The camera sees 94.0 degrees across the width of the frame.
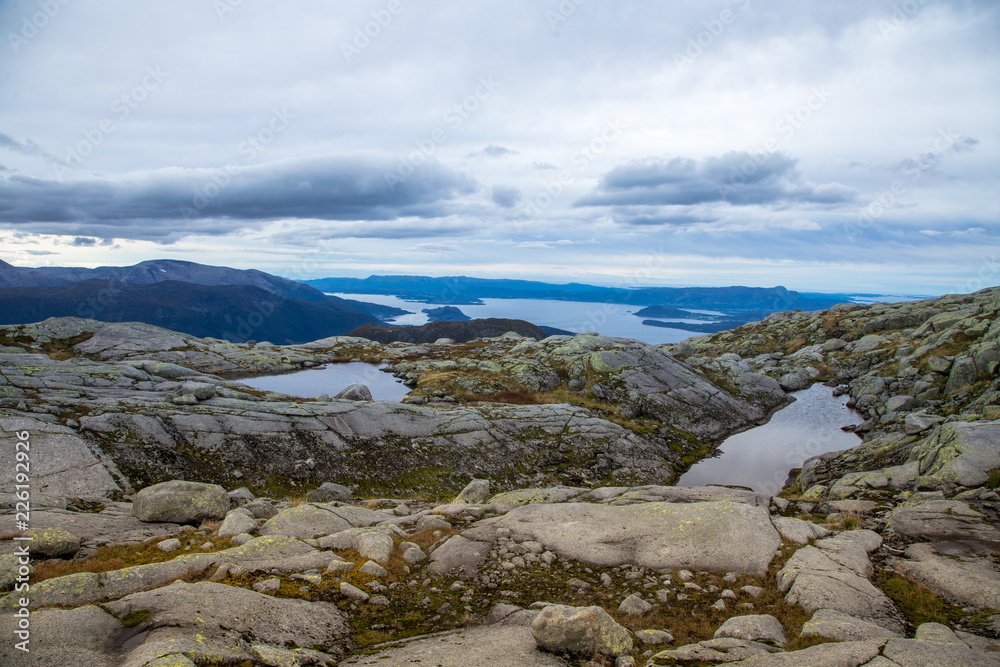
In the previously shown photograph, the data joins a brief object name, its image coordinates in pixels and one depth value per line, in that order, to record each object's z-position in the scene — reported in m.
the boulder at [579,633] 11.91
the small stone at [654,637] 13.14
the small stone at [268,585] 14.57
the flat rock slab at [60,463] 26.86
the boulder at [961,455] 26.00
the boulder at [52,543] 15.82
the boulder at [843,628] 12.58
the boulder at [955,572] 14.95
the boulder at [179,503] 21.36
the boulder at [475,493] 27.16
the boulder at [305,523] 20.17
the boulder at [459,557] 17.78
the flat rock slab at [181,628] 9.98
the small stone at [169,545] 17.98
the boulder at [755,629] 13.01
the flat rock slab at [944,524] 19.31
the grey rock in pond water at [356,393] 56.97
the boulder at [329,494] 27.75
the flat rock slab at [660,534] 18.48
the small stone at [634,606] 15.26
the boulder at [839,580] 14.51
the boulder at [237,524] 19.61
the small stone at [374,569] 16.67
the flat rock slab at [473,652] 11.65
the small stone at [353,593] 15.17
